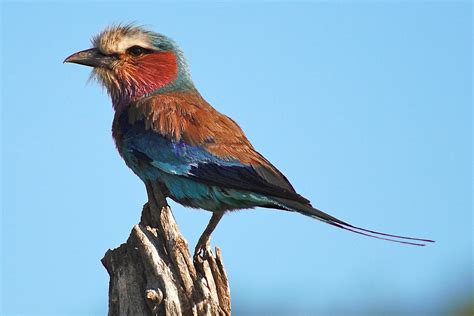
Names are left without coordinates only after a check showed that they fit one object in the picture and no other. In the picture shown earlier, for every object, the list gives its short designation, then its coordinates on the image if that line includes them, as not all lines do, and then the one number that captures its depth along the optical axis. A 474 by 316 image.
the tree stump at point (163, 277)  8.02
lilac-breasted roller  9.51
